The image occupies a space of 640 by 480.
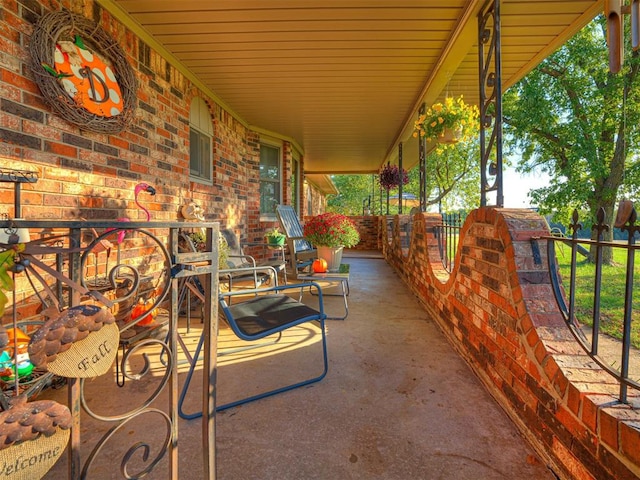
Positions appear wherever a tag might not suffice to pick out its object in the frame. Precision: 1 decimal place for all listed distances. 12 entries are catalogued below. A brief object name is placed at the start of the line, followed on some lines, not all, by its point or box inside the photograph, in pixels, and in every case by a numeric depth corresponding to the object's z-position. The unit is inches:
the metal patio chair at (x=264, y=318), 64.7
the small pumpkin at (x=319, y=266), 125.7
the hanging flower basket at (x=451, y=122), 120.2
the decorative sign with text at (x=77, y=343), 23.7
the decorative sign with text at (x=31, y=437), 21.0
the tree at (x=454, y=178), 513.0
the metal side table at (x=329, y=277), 117.0
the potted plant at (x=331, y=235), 131.3
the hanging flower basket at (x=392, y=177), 242.7
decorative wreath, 71.2
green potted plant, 173.0
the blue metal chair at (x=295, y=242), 155.1
